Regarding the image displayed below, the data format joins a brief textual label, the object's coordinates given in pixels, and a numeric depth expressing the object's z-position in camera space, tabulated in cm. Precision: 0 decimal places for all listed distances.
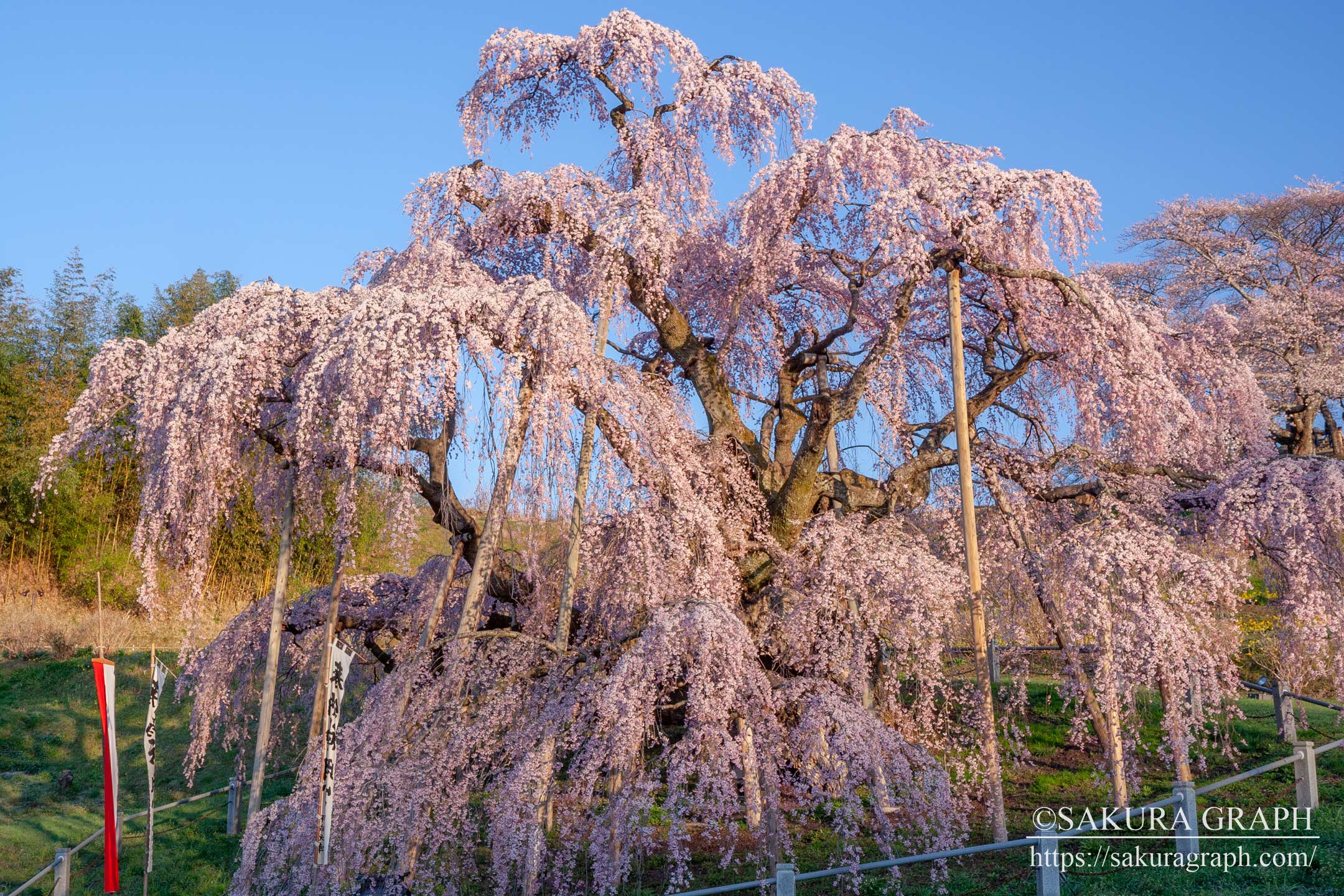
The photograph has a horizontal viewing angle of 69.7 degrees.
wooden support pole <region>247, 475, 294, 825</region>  879
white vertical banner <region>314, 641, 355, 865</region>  654
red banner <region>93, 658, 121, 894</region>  711
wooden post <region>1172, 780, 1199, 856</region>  642
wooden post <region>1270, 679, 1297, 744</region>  1058
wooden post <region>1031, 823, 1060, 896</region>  575
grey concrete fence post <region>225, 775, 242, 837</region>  1116
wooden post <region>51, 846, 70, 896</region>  759
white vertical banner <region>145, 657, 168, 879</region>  790
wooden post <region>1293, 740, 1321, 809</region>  813
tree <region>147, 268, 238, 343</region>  2083
